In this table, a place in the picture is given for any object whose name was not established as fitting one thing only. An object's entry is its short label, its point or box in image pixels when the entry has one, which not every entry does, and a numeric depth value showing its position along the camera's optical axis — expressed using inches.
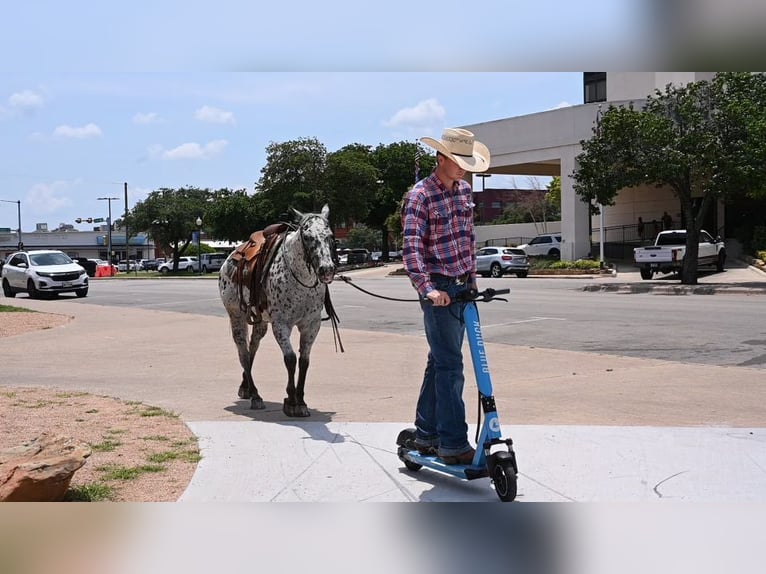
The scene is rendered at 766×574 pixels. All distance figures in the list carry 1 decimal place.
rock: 193.5
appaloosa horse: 276.2
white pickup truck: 1228.5
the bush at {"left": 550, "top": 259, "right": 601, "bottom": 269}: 1487.5
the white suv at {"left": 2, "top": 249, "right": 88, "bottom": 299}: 1100.5
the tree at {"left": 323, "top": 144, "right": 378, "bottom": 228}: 1480.1
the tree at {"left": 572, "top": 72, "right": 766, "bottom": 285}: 1032.8
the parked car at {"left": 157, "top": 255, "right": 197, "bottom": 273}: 2255.2
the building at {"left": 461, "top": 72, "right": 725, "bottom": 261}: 1635.1
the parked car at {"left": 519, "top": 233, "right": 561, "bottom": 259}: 1785.7
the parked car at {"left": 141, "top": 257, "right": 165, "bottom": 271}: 2363.4
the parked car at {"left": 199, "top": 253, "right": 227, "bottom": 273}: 2215.8
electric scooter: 195.9
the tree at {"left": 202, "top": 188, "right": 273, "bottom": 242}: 1775.5
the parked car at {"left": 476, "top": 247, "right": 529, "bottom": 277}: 1504.7
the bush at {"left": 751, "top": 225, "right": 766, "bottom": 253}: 1432.8
